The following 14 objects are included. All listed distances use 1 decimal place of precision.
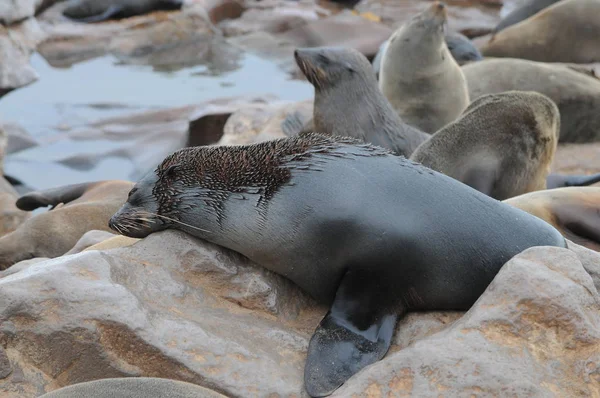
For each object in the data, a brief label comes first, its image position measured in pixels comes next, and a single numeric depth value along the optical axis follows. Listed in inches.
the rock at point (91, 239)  399.2
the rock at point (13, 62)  1032.8
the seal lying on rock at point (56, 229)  497.7
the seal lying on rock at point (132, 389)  209.8
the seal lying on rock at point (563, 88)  729.6
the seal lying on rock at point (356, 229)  279.3
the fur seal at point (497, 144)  497.0
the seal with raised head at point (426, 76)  689.6
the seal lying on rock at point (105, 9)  1555.1
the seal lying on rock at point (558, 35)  963.3
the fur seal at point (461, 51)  938.7
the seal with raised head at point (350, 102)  570.3
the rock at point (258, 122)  716.0
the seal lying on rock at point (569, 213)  405.7
